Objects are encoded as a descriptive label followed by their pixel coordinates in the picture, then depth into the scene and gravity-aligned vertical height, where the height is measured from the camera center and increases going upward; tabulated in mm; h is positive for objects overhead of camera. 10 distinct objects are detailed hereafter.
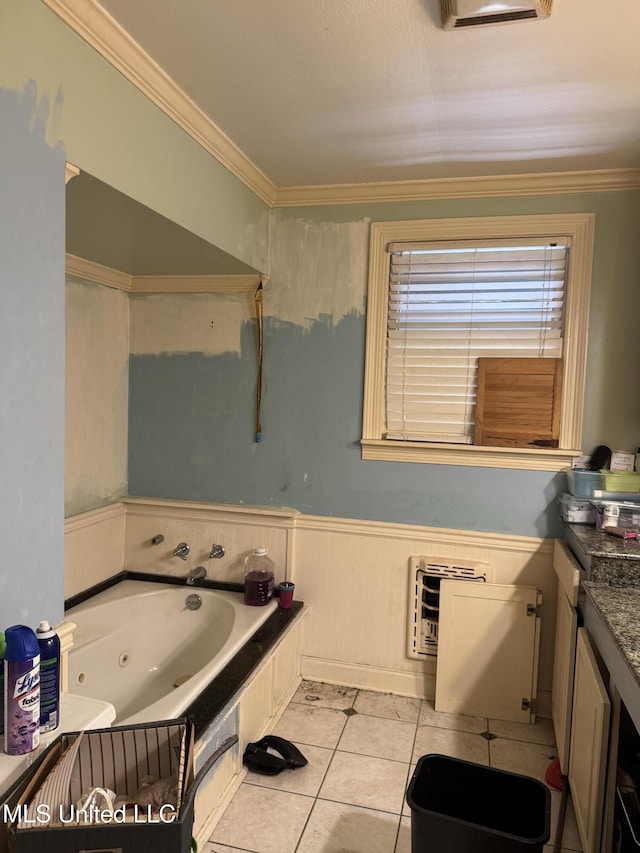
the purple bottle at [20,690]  1292 -678
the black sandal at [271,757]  2213 -1394
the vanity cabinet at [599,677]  1566 -833
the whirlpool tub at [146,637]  2508 -1155
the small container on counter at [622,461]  2479 -278
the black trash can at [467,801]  1614 -1218
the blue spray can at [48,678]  1390 -703
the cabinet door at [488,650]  2609 -1141
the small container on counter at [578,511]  2445 -484
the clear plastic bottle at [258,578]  2758 -909
